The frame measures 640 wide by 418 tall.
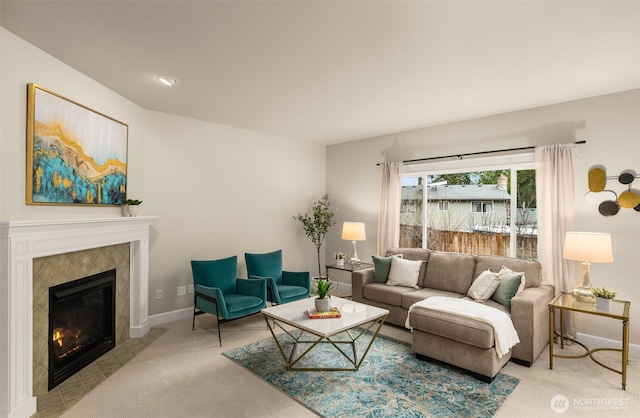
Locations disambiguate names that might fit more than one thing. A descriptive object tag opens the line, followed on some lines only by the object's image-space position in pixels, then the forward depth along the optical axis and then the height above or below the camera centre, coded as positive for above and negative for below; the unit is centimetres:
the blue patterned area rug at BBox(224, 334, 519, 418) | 243 -144
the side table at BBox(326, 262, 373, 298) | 498 -86
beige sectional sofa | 288 -102
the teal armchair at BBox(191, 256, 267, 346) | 366 -96
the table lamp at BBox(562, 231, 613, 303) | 309 -38
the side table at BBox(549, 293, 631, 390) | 278 -89
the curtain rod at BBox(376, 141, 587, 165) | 405 +76
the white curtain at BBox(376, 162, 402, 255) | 518 +8
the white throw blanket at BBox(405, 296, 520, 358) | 283 -93
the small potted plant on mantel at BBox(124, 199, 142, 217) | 359 +5
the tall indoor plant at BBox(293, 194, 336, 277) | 571 -17
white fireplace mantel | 220 -59
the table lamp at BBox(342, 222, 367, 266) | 512 -34
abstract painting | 253 +51
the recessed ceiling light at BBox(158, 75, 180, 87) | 306 +123
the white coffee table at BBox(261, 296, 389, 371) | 282 -98
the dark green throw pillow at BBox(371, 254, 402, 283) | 448 -78
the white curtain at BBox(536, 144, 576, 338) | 367 +0
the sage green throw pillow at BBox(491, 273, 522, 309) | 348 -82
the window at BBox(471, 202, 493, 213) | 449 +6
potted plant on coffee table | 314 -83
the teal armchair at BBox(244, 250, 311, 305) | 432 -90
